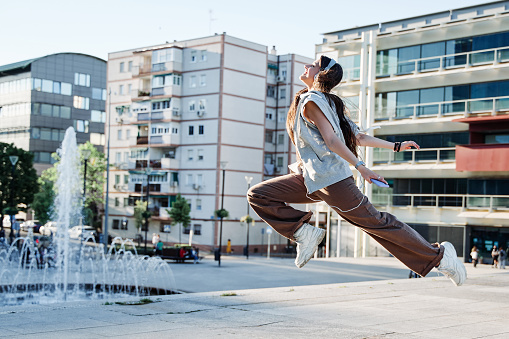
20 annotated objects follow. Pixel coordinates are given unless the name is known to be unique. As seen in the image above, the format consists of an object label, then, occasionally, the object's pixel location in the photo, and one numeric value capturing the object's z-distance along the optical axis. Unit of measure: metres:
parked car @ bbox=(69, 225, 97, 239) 71.81
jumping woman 5.46
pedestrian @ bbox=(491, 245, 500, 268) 39.22
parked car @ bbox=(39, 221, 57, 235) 70.69
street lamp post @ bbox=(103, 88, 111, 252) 46.46
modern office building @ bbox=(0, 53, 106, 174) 90.38
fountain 23.03
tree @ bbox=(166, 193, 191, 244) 63.84
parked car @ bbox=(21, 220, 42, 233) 77.84
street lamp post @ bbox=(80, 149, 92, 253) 42.91
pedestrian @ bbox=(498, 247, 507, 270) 38.25
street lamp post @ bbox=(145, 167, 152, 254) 60.26
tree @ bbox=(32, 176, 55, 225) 71.00
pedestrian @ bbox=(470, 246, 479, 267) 38.45
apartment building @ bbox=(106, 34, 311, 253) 68.25
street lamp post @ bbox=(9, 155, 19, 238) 42.67
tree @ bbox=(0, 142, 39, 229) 67.50
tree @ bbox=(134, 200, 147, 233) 69.75
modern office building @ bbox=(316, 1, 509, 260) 42.47
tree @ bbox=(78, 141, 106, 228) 76.06
